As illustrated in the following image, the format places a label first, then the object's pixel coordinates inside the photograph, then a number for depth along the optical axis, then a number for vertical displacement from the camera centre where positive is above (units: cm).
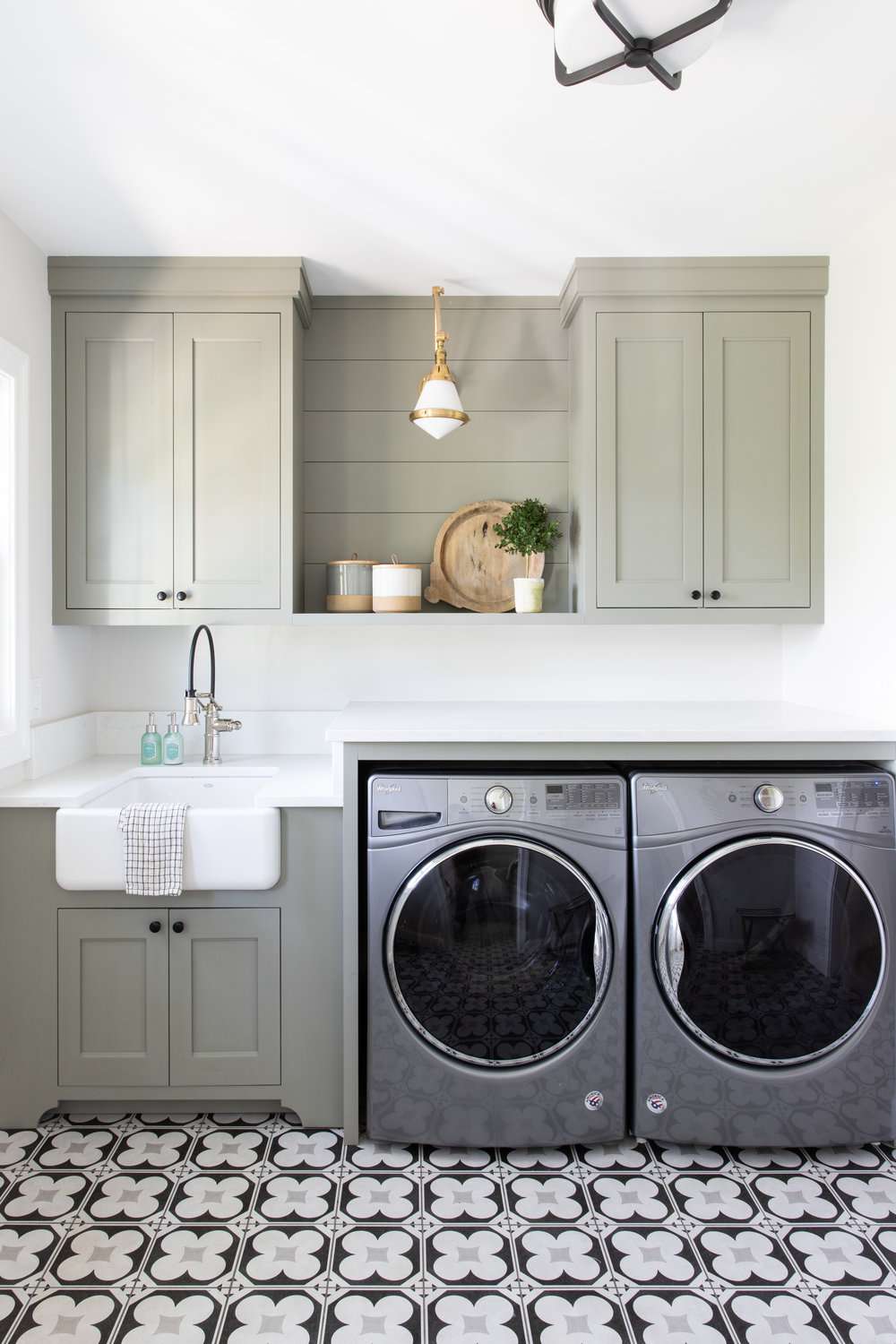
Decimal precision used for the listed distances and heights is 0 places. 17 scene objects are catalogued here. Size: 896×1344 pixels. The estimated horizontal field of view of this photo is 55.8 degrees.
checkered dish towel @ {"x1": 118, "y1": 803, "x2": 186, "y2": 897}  212 -49
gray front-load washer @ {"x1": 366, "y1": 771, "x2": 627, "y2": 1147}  206 -72
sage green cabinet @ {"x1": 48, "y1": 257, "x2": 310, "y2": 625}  250 +62
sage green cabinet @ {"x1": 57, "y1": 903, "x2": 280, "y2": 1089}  218 -87
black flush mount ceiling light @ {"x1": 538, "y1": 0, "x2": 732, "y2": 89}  131 +101
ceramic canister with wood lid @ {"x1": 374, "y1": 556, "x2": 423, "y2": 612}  261 +23
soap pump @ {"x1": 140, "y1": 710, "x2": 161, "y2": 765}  265 -27
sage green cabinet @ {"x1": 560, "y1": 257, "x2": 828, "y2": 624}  251 +64
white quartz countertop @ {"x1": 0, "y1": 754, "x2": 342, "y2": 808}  218 -33
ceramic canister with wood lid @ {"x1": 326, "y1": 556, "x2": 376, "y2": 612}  264 +24
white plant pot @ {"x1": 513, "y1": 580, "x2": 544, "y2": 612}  261 +21
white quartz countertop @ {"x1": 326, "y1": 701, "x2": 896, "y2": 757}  209 -16
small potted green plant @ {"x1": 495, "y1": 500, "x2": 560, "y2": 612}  262 +39
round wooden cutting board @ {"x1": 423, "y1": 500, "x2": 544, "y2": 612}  278 +32
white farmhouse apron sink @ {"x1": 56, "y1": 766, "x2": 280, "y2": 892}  215 -48
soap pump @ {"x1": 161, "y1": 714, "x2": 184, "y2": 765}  266 -27
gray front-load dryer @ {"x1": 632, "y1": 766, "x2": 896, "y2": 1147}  207 -72
